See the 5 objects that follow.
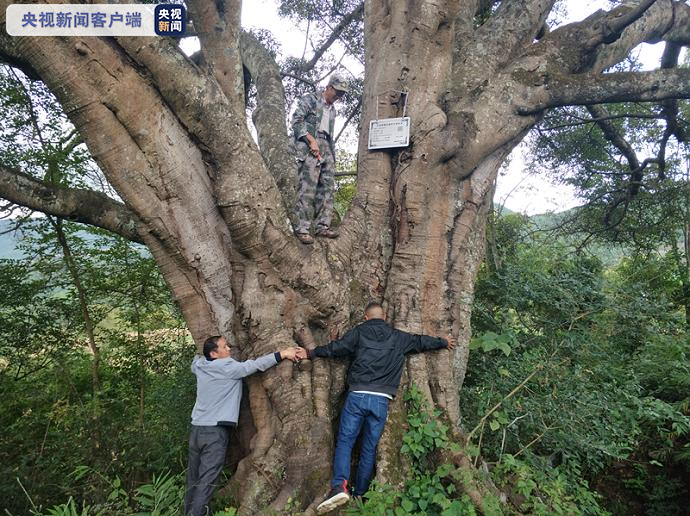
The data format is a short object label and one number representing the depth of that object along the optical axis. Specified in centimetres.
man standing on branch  470
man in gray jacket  361
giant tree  345
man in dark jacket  350
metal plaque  458
